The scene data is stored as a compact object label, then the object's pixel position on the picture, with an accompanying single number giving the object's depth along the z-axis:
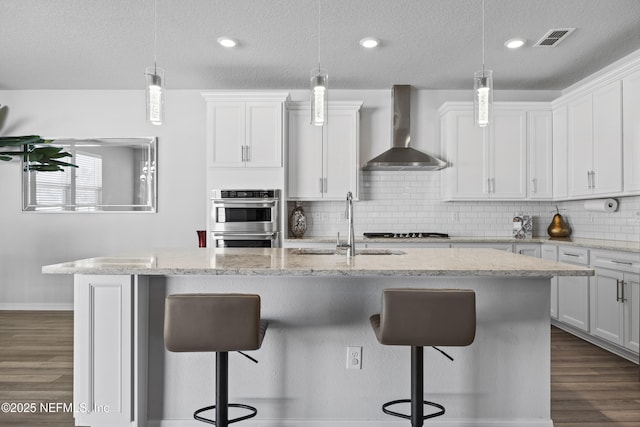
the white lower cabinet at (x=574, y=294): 3.87
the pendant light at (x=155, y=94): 2.31
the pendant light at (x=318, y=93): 2.37
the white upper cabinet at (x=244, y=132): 4.62
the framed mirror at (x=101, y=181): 5.27
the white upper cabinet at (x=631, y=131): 3.60
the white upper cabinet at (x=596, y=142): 3.85
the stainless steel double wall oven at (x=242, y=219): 4.54
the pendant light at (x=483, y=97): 2.30
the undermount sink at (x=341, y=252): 2.83
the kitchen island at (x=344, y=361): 2.35
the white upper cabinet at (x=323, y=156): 4.84
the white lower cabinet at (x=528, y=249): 4.61
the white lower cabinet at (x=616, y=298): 3.31
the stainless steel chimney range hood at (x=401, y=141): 4.82
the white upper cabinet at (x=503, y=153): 4.84
